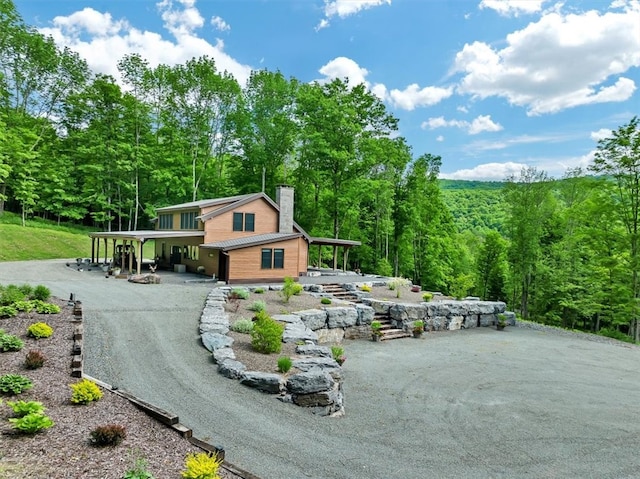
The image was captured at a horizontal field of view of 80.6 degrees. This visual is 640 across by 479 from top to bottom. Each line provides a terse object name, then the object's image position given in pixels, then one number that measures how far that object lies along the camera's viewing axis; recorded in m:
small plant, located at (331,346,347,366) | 10.58
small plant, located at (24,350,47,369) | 7.00
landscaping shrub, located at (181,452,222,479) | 4.07
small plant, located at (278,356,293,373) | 8.12
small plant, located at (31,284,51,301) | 11.99
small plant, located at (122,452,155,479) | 4.04
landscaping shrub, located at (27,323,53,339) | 8.65
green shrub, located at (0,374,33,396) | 5.94
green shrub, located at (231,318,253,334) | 11.09
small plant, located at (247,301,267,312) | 13.66
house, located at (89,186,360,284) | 21.38
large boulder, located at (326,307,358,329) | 14.49
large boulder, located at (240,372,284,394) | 7.48
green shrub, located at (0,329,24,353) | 7.80
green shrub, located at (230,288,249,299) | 15.62
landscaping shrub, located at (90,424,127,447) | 4.73
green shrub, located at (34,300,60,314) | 10.72
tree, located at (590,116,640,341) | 18.39
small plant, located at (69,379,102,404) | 5.86
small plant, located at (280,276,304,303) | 15.57
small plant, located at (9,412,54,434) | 4.76
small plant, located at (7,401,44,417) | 5.08
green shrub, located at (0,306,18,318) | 9.89
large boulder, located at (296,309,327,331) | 13.66
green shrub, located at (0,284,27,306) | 10.79
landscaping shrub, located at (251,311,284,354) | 9.43
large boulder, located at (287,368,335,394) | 7.44
